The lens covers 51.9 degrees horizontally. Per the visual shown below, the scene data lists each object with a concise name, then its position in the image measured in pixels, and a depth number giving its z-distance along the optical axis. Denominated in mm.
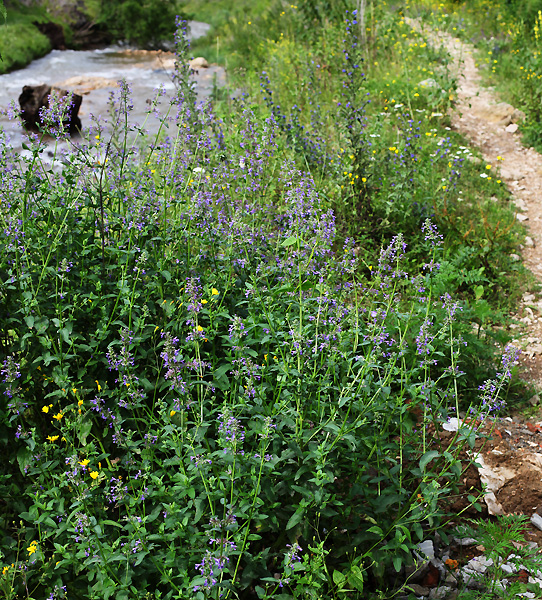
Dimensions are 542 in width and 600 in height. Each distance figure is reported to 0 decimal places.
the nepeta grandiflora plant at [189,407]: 2305
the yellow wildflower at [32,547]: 2385
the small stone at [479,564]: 2789
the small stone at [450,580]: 2770
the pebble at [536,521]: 3020
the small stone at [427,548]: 2785
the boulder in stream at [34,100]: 10742
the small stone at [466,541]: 2944
